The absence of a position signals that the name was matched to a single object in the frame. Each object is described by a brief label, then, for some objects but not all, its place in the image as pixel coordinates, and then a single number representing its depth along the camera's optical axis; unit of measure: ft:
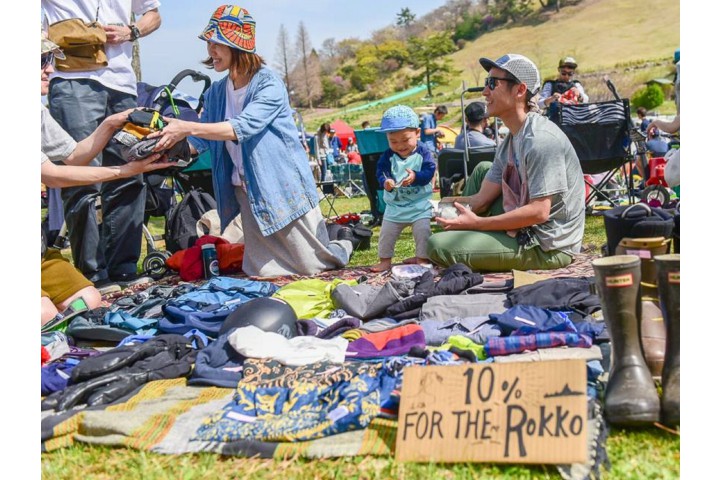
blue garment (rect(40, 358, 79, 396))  9.55
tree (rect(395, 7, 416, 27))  357.61
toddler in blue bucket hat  17.79
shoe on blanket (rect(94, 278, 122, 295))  16.79
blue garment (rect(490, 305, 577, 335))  9.89
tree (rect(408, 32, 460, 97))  226.17
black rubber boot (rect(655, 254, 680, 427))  7.29
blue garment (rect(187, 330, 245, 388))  9.57
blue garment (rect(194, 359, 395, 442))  7.81
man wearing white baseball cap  14.42
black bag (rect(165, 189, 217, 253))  21.38
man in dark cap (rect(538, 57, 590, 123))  30.81
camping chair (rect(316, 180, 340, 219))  33.64
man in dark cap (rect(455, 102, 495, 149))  29.32
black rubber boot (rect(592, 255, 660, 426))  7.35
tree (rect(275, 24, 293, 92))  258.37
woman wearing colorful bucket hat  16.61
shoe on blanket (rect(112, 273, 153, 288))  17.74
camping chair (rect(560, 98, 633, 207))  25.84
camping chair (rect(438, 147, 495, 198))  28.30
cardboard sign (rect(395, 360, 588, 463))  6.62
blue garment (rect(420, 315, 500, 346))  10.40
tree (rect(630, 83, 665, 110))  114.83
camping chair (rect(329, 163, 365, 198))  50.55
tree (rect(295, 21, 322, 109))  237.86
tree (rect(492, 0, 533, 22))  306.88
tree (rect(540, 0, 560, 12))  302.94
